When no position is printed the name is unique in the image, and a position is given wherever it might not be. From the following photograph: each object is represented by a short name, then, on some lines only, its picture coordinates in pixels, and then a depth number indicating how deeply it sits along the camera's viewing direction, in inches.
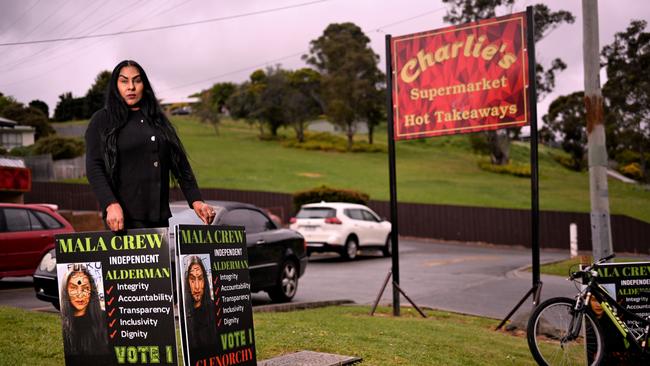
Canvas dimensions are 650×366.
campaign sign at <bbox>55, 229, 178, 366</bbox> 185.6
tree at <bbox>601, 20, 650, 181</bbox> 1782.7
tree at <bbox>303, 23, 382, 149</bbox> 2883.9
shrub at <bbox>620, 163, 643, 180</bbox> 1689.5
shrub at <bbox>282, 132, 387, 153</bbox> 2955.2
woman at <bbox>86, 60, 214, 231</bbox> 195.9
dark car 475.5
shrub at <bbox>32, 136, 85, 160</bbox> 1327.3
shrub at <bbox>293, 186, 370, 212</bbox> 1282.0
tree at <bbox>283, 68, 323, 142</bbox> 3135.3
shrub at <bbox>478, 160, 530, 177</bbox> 2477.9
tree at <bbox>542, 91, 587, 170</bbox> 2429.9
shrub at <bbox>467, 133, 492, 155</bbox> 2642.7
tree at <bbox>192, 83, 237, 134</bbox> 3454.7
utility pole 433.4
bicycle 291.6
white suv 897.5
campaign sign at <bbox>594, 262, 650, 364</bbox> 301.4
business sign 441.1
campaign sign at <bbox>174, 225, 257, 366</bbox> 187.0
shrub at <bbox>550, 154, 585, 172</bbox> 2633.9
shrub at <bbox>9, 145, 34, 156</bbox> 810.7
